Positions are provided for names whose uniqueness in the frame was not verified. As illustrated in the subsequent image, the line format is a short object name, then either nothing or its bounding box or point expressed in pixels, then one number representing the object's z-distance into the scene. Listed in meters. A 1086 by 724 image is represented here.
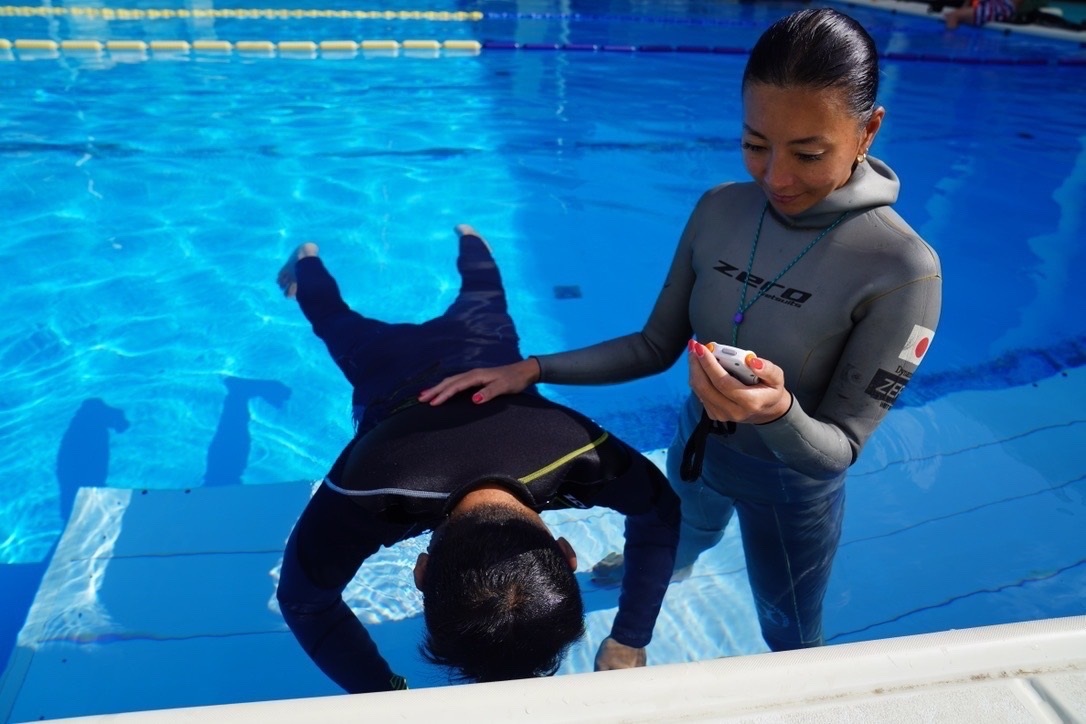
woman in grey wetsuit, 1.51
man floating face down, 1.49
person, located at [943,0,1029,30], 12.86
